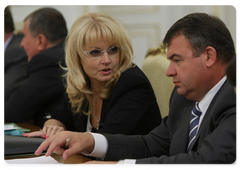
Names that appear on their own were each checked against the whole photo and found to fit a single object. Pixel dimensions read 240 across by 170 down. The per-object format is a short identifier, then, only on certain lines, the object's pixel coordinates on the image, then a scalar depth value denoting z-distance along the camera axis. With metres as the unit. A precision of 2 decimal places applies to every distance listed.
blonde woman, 4.30
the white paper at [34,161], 4.16
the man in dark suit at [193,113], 3.94
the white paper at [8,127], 4.54
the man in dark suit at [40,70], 4.62
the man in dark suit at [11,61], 5.24
